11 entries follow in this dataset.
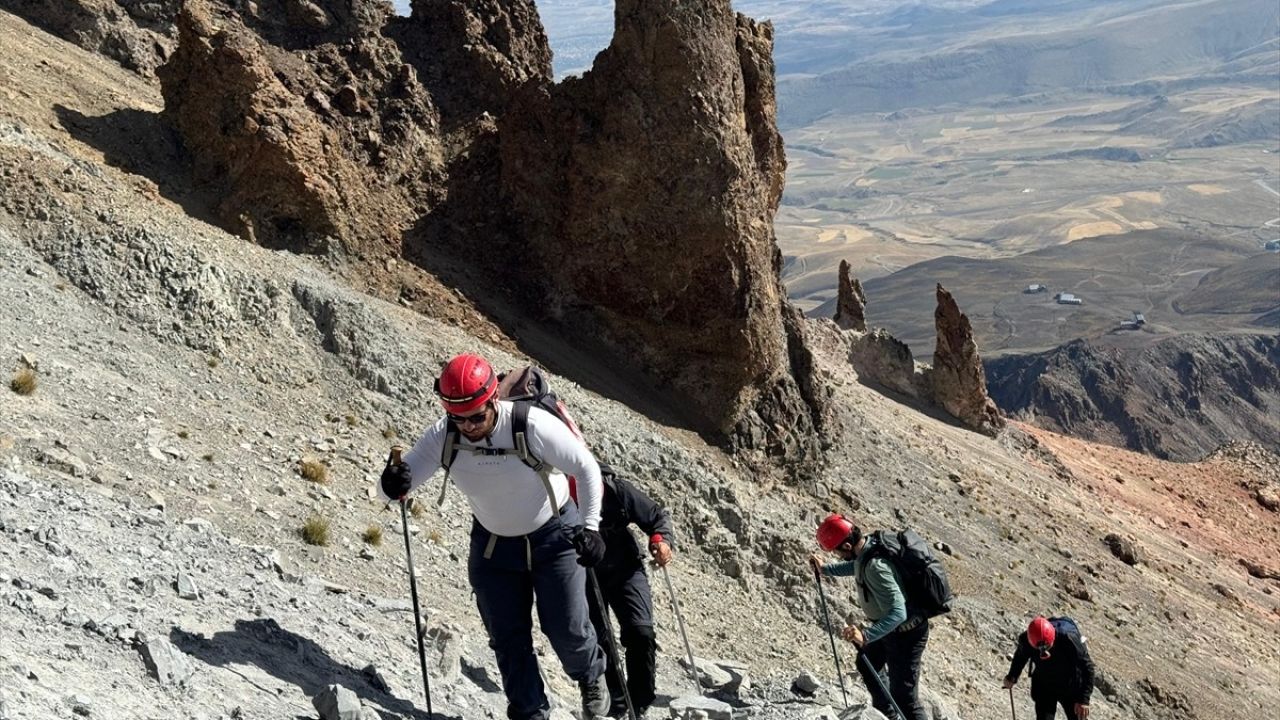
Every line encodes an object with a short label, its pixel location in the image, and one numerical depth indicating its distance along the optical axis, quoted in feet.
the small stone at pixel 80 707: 20.08
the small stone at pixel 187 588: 28.37
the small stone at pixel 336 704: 24.39
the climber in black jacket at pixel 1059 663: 43.39
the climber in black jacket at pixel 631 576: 30.96
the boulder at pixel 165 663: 23.16
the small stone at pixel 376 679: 28.43
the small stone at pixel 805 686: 41.06
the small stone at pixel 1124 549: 114.21
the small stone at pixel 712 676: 39.60
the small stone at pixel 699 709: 32.94
